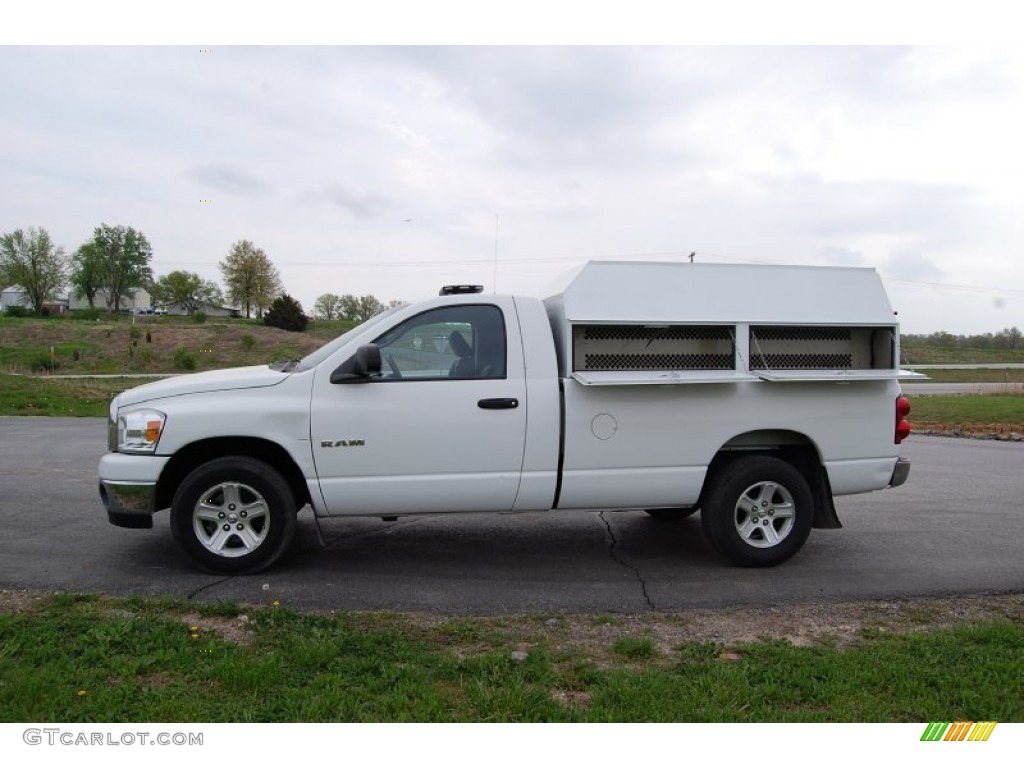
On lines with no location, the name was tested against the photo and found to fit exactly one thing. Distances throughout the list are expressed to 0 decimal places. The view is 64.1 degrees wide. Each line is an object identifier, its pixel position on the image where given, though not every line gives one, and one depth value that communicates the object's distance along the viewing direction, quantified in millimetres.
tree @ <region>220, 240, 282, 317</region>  69688
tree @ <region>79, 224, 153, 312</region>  81125
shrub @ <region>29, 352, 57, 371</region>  39081
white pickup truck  5535
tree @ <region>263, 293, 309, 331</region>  55500
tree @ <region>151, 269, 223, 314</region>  84375
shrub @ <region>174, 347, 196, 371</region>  38622
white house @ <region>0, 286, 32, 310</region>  81500
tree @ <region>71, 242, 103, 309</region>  80812
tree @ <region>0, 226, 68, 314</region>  78375
